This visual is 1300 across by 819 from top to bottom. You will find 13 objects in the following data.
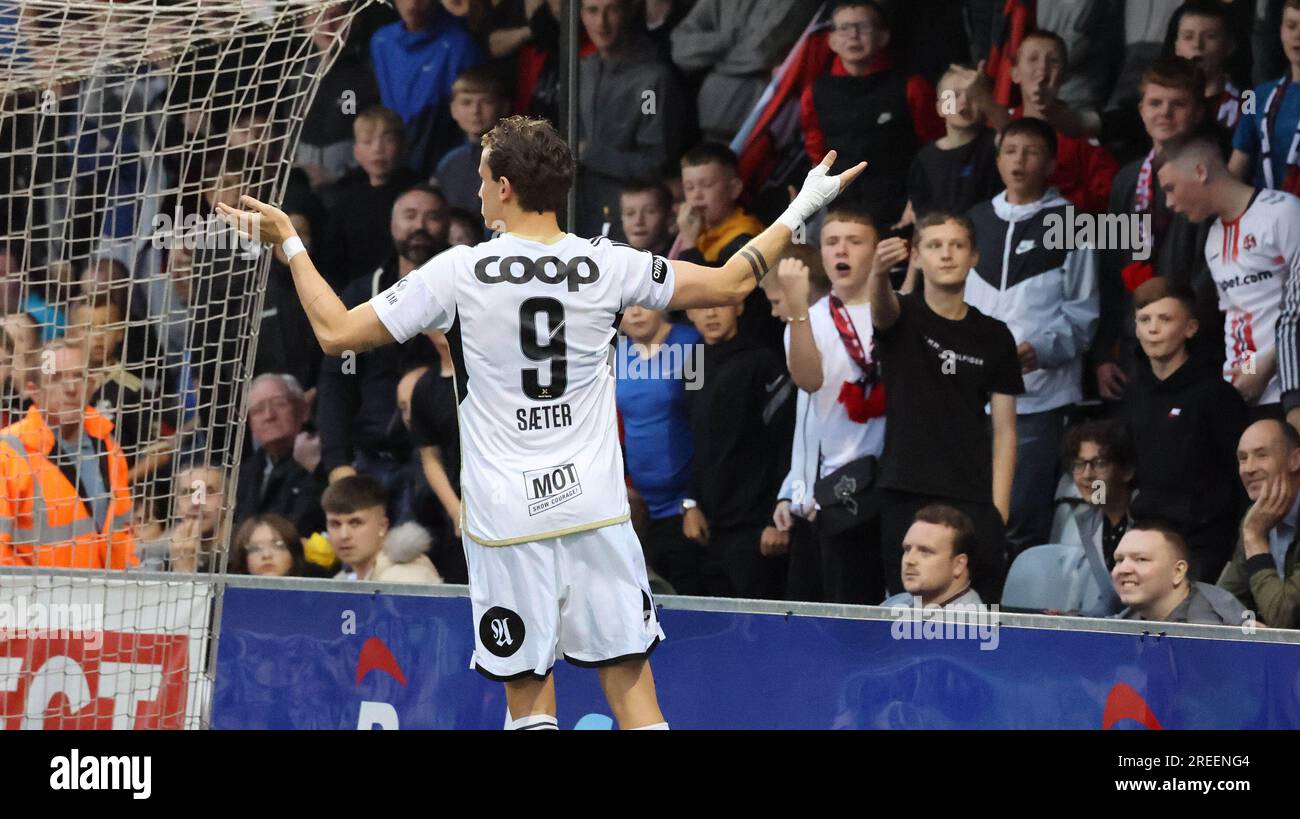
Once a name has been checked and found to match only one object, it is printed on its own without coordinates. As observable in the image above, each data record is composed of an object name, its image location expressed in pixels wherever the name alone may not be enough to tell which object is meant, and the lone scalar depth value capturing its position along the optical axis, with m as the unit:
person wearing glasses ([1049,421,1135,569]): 13.29
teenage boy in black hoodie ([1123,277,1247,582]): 12.84
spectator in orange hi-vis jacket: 13.69
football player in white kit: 9.09
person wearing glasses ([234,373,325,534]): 17.73
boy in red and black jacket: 14.54
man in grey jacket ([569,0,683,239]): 15.95
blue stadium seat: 13.29
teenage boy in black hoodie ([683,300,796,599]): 15.01
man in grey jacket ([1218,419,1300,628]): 12.45
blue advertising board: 11.52
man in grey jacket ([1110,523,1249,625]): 12.51
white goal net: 12.41
